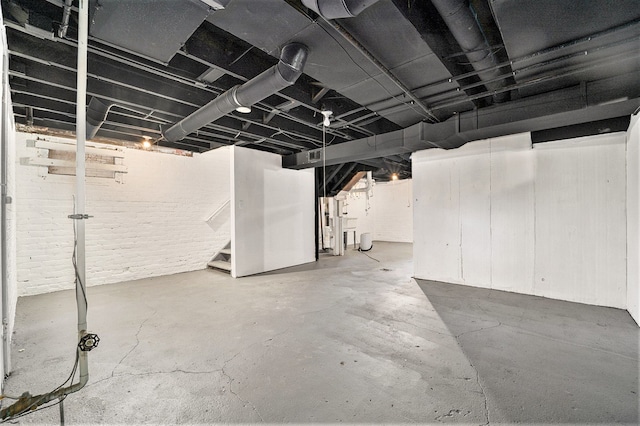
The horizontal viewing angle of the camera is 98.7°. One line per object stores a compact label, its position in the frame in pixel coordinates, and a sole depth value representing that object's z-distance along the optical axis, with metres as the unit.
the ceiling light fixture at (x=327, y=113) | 3.12
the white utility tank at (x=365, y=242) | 7.57
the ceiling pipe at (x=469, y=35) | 1.64
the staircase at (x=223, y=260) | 5.12
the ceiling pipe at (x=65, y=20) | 1.58
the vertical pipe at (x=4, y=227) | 1.72
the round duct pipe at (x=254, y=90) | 1.92
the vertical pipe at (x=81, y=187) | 1.42
